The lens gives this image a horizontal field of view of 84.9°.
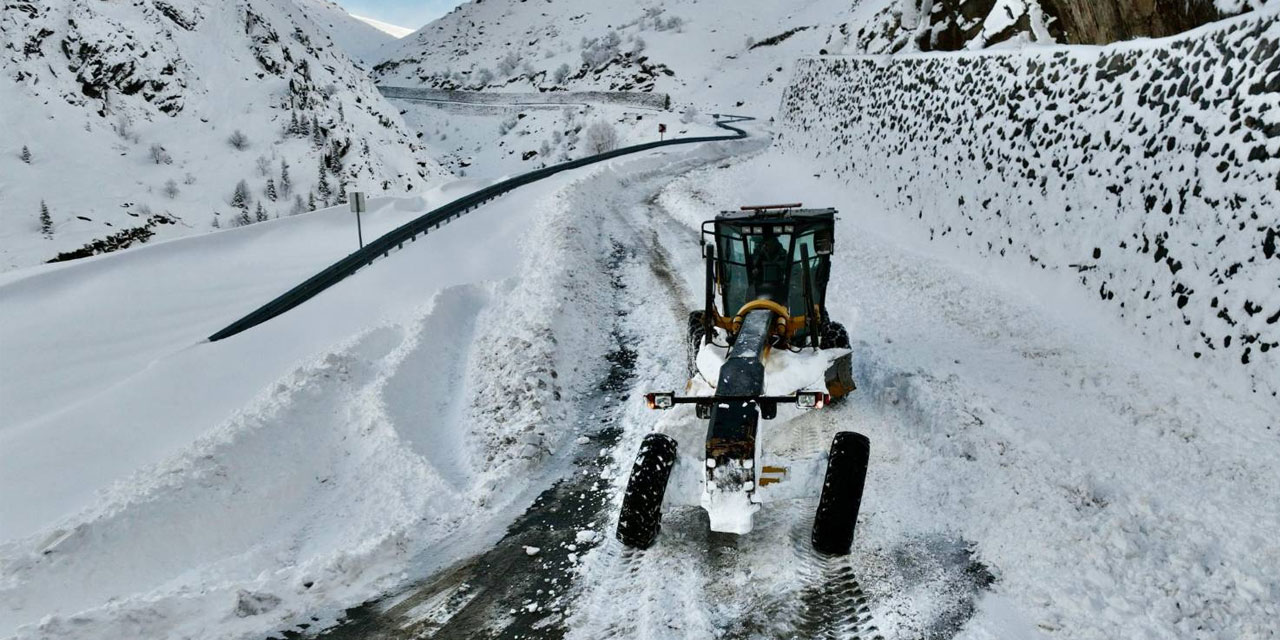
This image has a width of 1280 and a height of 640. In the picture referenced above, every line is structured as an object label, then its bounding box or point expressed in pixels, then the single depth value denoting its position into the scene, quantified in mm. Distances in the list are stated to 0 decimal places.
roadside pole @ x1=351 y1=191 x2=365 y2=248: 15320
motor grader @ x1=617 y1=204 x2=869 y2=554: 5500
